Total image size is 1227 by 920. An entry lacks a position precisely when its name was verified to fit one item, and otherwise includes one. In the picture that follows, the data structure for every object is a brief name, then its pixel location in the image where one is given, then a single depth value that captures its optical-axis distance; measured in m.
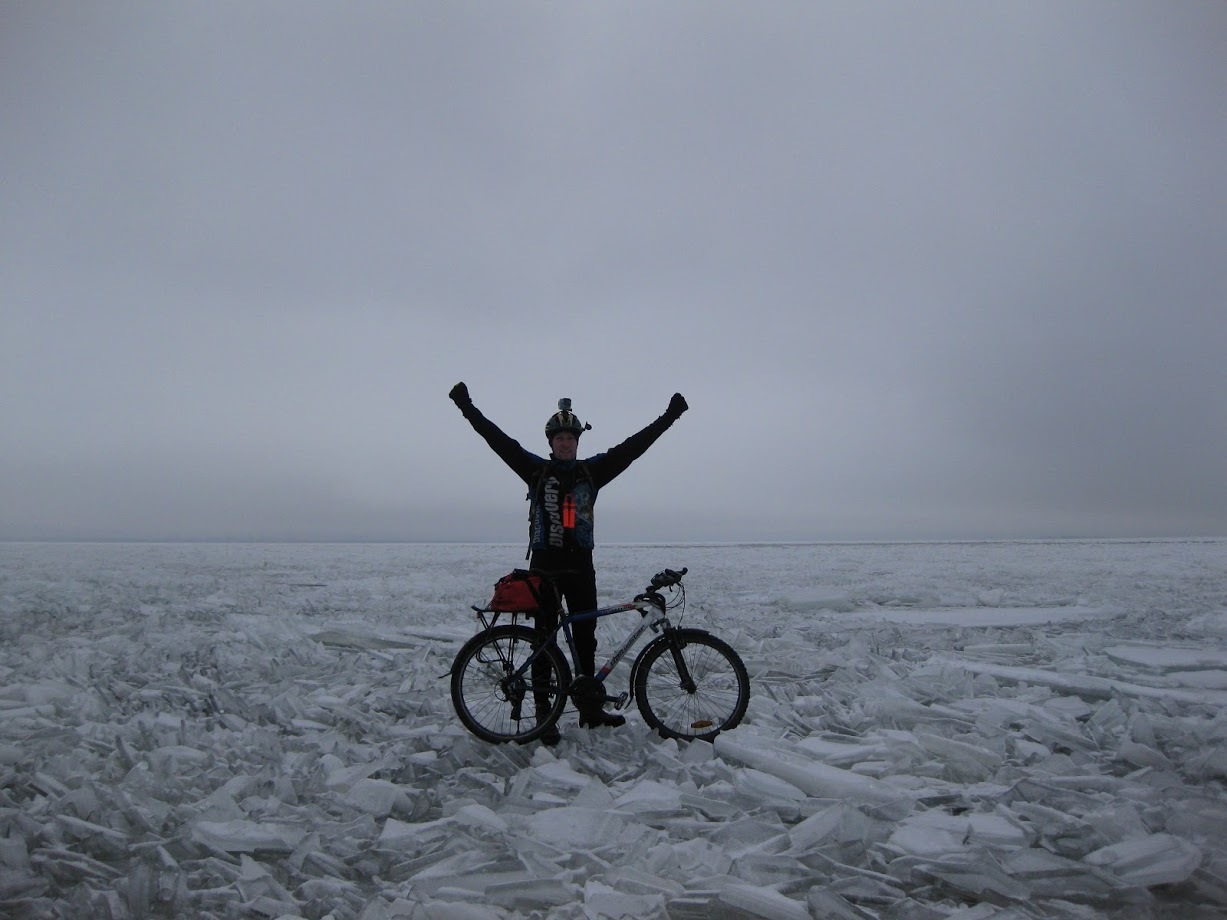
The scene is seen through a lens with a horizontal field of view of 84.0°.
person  5.23
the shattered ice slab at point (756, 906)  2.79
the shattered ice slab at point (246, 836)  3.37
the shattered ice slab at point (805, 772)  3.89
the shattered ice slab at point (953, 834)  3.31
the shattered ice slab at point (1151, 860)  2.98
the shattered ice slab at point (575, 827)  3.43
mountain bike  4.91
